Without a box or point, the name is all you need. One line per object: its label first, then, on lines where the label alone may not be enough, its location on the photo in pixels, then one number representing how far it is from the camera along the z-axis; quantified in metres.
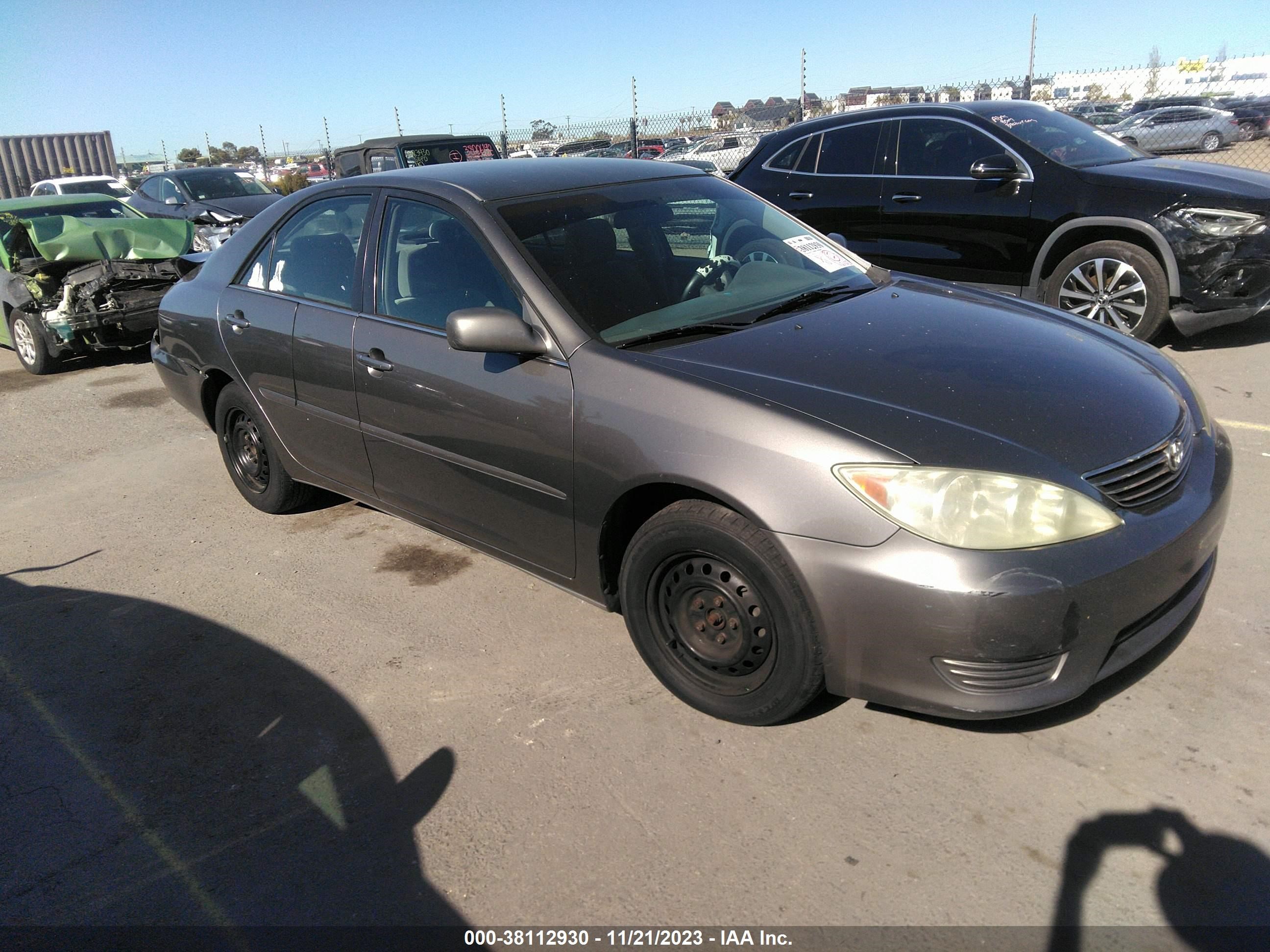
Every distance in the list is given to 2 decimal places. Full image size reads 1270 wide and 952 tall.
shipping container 34.81
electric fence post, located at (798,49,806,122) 13.51
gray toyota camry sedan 2.41
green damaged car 8.35
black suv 5.95
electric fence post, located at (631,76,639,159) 14.46
